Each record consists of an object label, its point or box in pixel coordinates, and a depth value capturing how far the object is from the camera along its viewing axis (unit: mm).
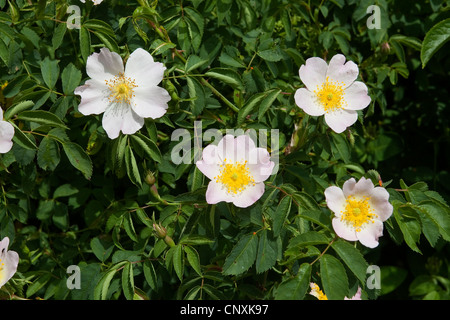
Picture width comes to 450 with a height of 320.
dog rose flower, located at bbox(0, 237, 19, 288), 437
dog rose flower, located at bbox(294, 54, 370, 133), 444
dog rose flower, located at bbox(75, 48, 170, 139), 438
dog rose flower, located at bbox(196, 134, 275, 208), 421
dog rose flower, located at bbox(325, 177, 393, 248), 426
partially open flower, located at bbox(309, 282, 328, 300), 481
